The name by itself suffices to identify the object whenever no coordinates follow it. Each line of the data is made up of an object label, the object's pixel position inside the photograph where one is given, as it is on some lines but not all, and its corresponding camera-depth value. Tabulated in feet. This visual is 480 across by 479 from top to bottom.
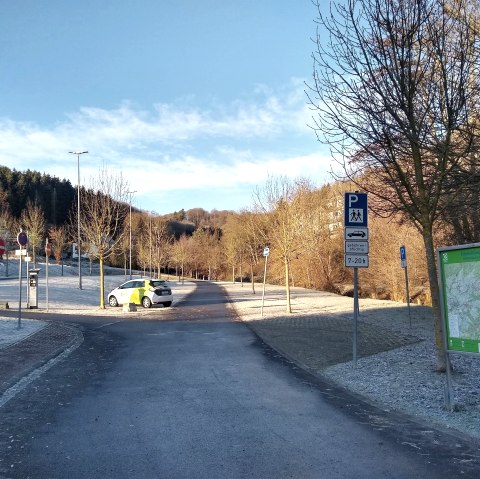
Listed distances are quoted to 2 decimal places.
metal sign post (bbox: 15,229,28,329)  55.86
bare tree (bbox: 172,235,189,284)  252.62
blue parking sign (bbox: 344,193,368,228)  31.32
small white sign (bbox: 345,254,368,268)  31.40
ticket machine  79.05
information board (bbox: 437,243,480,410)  19.15
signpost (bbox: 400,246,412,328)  53.66
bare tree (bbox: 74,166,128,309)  82.79
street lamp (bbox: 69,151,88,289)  127.75
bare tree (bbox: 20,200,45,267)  173.88
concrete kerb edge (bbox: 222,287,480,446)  18.33
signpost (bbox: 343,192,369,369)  31.35
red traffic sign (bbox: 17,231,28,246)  55.83
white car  84.81
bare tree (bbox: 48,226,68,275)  225.15
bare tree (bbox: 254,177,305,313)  71.75
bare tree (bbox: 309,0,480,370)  24.75
